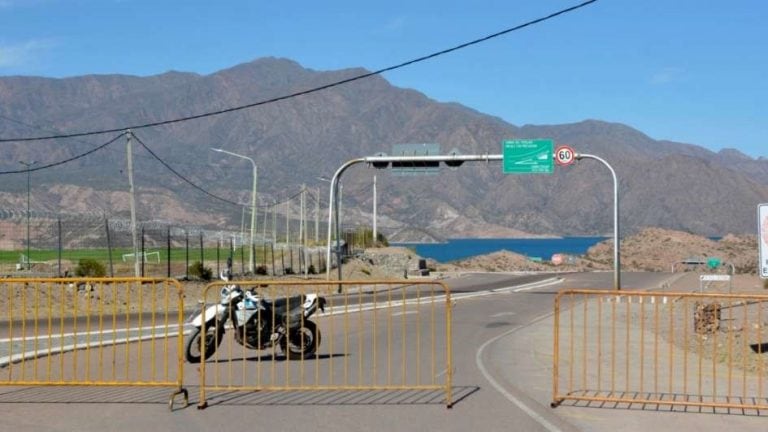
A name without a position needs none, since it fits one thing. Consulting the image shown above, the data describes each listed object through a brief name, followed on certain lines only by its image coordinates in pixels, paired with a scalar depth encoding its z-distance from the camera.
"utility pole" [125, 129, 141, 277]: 32.28
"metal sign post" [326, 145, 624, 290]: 39.47
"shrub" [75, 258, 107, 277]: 38.22
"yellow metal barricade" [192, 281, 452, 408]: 12.51
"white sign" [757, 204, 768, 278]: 16.03
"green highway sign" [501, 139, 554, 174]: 40.25
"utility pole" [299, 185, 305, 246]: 63.26
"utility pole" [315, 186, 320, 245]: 57.06
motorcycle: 15.30
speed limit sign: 38.10
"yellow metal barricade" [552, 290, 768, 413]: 11.77
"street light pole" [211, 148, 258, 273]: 45.75
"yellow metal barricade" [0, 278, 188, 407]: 12.76
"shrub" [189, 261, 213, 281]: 42.72
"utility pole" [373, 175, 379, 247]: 78.17
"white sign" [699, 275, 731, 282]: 30.66
